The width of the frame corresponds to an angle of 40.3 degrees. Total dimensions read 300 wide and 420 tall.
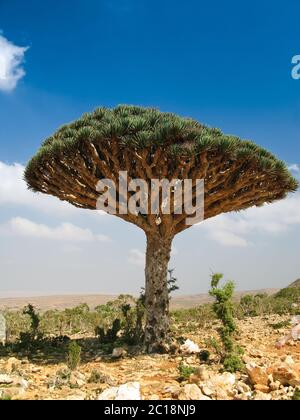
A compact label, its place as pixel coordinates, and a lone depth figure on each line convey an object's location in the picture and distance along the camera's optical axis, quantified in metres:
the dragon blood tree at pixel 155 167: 8.09
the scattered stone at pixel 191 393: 5.30
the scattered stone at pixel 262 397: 5.11
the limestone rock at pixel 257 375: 5.68
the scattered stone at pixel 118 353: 8.64
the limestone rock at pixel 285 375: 5.54
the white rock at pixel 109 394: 5.32
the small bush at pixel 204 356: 7.77
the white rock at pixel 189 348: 8.45
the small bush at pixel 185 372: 6.37
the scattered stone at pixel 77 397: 5.45
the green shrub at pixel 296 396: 5.11
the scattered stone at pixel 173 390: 5.54
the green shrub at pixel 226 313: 7.34
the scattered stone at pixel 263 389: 5.56
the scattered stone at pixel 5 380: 6.05
